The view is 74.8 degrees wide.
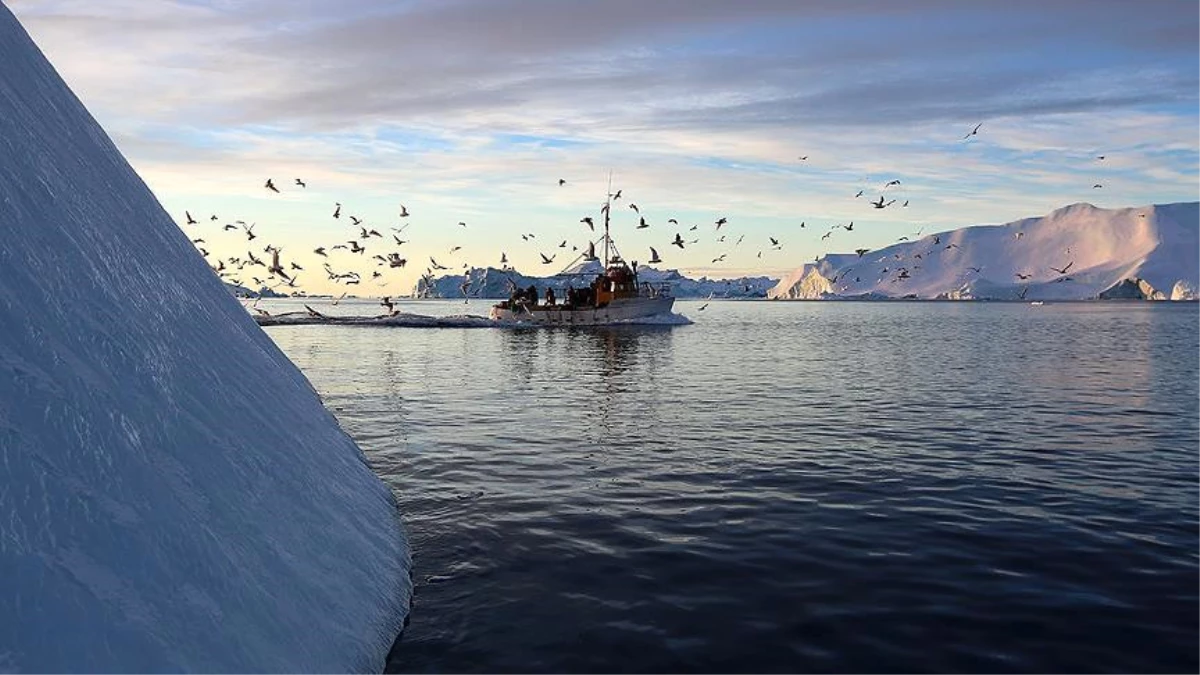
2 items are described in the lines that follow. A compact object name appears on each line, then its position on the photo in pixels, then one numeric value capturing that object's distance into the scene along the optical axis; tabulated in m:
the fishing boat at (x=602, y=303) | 76.88
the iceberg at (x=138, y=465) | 3.58
